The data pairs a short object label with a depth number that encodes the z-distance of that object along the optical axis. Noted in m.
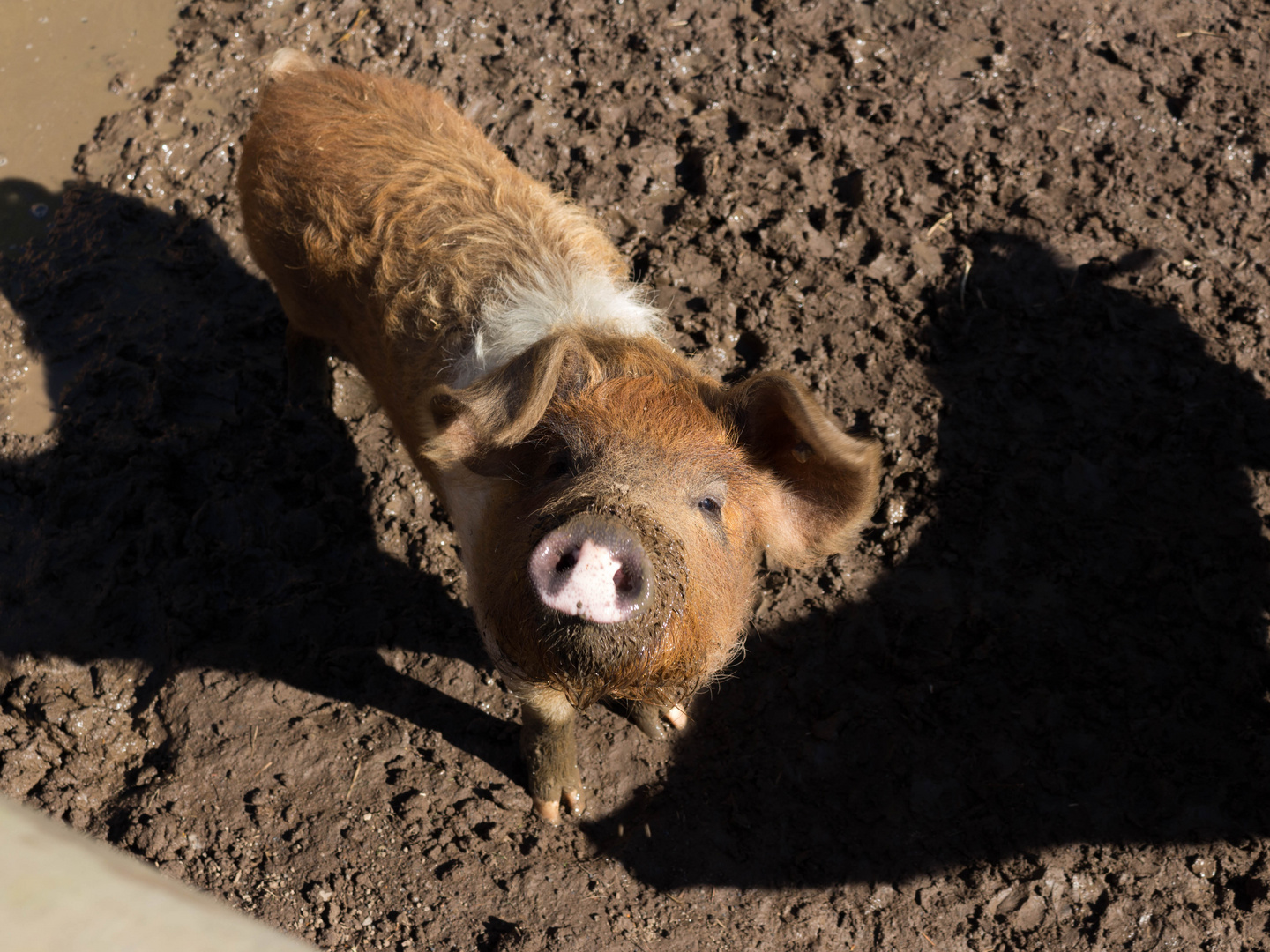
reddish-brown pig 2.61
